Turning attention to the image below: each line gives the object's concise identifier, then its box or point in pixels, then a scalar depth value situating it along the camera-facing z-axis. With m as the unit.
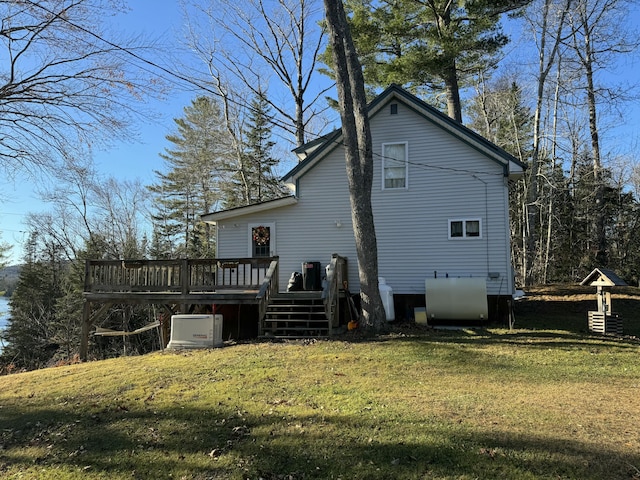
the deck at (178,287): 10.58
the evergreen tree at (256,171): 29.31
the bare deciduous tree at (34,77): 7.23
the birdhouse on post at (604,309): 9.84
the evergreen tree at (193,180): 29.42
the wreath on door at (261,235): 14.03
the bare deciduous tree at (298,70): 22.16
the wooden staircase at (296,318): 10.15
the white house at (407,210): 12.31
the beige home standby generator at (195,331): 9.38
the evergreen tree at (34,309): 27.97
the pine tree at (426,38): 16.47
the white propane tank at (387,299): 11.52
